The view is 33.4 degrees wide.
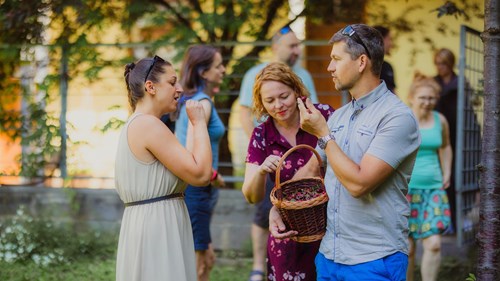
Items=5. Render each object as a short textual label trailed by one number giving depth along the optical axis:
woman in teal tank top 6.40
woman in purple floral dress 4.52
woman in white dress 4.20
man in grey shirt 3.67
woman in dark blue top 5.98
